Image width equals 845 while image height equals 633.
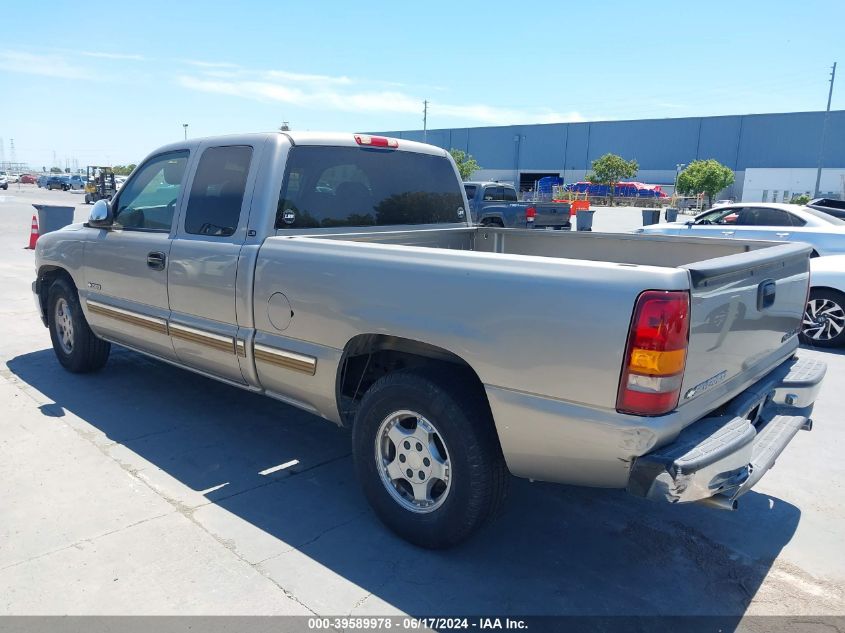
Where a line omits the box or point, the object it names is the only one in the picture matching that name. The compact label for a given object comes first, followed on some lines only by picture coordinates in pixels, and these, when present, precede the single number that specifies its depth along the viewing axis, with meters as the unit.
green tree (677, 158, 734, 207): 58.16
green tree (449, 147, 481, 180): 66.36
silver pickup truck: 2.51
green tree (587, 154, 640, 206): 63.62
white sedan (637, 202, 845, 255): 9.39
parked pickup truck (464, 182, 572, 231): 18.05
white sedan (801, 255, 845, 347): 7.16
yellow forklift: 31.40
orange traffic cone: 14.66
